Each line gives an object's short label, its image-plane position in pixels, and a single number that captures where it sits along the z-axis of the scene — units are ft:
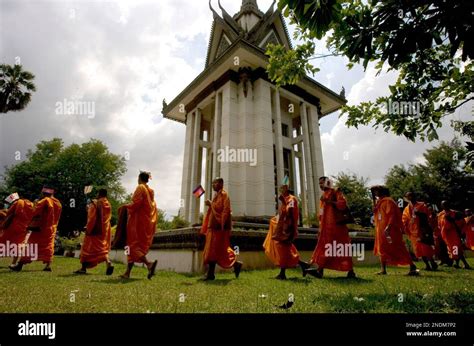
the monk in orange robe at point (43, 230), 23.32
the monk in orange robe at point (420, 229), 23.90
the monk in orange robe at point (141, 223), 18.04
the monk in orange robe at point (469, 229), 35.96
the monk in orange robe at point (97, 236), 21.15
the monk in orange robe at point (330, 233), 18.19
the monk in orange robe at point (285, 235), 18.65
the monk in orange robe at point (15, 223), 25.76
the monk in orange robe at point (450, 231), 28.45
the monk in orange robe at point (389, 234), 20.04
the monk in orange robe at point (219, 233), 17.79
